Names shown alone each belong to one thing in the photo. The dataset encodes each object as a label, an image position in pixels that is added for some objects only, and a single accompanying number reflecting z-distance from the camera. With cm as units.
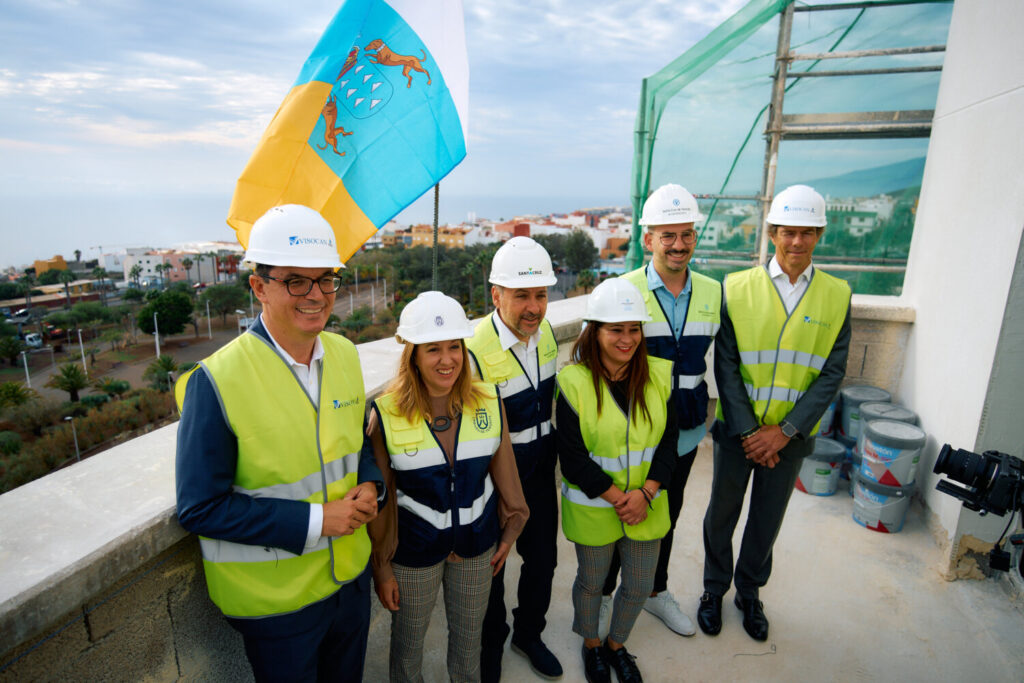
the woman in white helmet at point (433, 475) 196
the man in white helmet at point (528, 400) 237
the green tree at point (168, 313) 5931
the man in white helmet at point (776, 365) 282
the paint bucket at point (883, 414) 410
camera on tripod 192
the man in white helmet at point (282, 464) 147
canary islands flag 250
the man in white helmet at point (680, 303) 276
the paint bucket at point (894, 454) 376
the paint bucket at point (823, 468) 435
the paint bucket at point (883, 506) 381
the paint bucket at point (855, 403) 448
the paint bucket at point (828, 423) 462
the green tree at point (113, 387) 4981
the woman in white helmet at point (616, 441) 236
